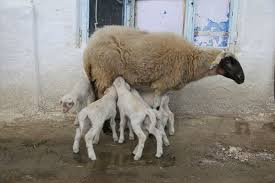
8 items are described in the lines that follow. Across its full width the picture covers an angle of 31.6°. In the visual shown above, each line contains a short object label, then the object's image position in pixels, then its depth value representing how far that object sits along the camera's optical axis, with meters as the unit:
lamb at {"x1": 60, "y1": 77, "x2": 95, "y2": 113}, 5.50
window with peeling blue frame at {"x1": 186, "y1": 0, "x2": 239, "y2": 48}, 6.78
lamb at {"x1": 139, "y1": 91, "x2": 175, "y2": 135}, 6.11
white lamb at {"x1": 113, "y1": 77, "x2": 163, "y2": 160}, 5.27
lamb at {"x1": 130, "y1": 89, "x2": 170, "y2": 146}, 5.62
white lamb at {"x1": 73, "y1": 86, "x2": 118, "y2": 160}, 5.18
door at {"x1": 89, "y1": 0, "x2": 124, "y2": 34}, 6.88
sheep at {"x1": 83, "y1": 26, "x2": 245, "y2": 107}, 5.93
